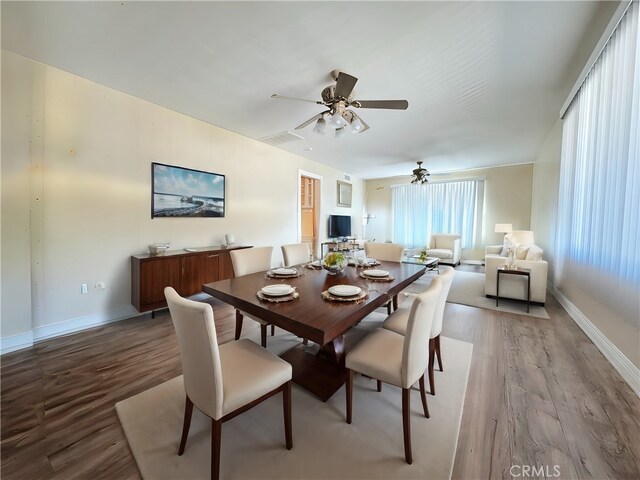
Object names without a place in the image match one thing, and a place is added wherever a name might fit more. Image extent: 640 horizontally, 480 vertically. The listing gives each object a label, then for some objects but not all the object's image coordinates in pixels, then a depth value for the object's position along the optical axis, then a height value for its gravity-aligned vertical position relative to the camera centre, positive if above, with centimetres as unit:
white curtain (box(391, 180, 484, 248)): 708 +64
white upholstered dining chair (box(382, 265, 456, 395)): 156 -69
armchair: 620 -45
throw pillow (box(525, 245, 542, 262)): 366 -31
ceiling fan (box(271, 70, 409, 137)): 213 +118
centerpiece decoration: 204 -28
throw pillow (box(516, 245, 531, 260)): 401 -31
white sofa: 341 -64
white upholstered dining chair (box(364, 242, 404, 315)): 305 -28
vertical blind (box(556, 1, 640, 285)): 183 +70
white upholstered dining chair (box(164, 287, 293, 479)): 106 -76
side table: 335 -56
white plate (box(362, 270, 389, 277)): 200 -36
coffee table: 480 -62
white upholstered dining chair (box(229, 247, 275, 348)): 238 -38
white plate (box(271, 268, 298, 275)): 208 -38
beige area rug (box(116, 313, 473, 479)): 122 -121
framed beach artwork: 325 +48
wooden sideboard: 286 -62
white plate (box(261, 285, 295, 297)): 152 -40
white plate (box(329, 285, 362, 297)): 152 -40
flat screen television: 680 +9
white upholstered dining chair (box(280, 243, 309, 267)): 283 -31
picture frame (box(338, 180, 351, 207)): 722 +107
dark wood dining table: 122 -45
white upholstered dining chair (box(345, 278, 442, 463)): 124 -74
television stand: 652 -44
